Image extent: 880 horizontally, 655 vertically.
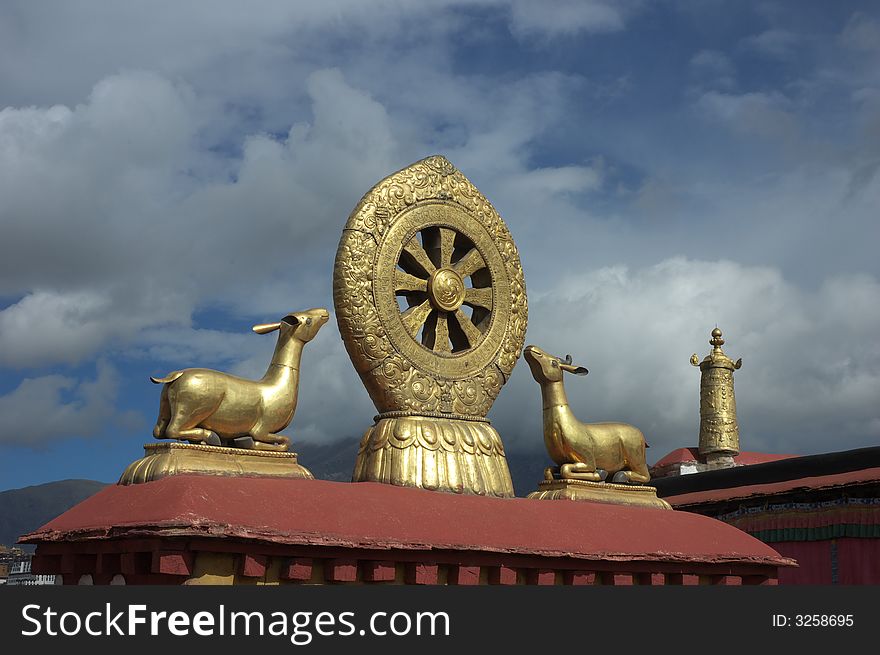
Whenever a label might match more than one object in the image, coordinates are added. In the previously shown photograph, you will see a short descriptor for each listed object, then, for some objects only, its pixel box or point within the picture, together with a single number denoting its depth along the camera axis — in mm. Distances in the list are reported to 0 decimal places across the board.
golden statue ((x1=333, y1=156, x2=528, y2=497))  11750
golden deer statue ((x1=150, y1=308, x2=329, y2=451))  10188
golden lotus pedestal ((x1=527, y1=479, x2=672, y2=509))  12406
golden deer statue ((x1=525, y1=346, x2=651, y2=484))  12609
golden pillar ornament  22578
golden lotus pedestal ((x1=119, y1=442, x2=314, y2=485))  9891
